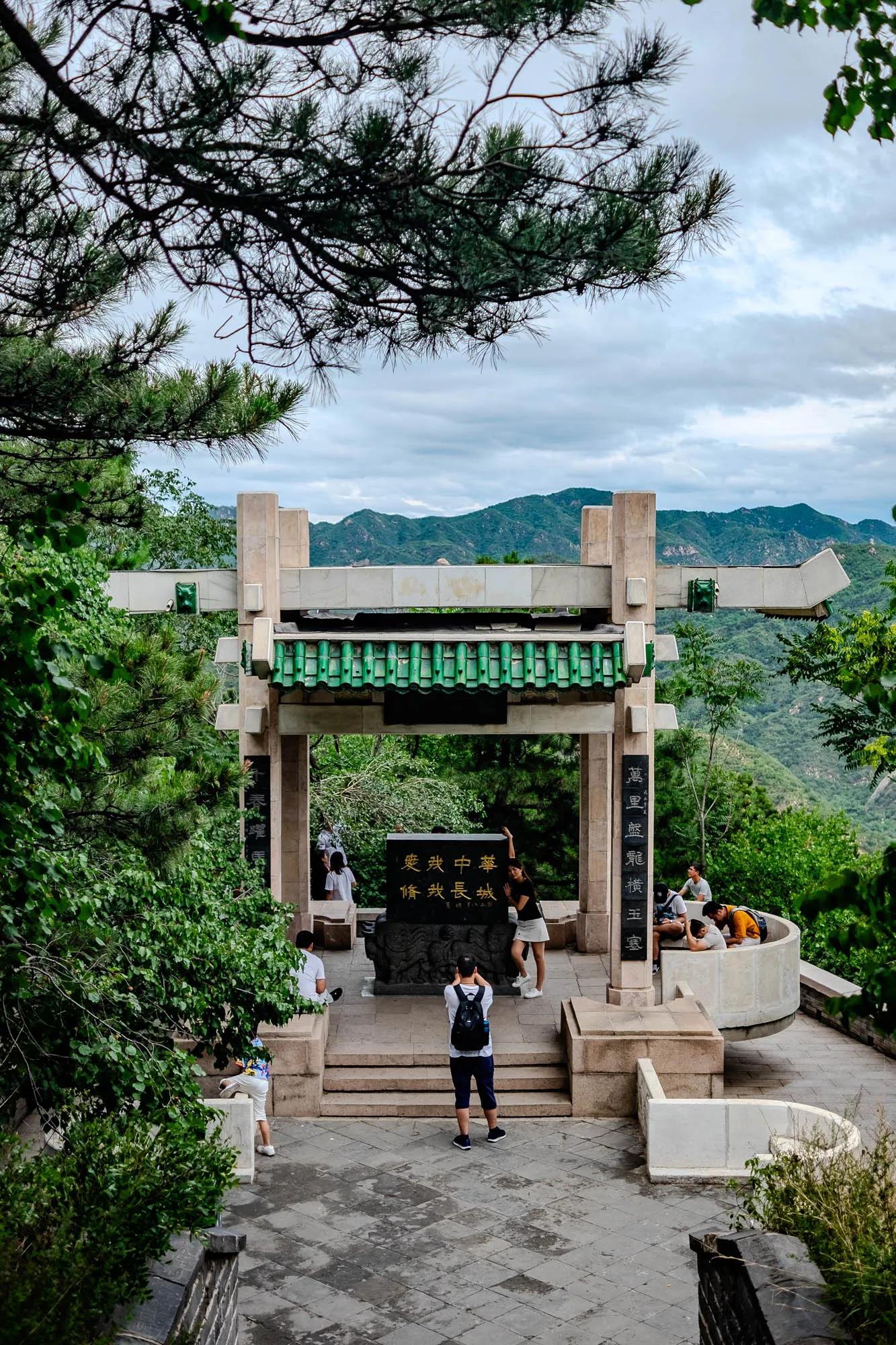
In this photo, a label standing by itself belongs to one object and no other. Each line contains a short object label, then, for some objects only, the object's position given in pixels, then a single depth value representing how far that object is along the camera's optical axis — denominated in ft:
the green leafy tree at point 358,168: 18.67
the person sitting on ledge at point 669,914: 48.08
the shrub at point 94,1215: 16.25
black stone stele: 45.62
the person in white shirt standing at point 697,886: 53.26
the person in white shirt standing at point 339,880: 56.29
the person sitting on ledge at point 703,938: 43.04
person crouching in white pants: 34.06
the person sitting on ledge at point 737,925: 44.34
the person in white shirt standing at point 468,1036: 34.45
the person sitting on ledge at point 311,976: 37.68
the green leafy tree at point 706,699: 67.62
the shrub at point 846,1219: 17.90
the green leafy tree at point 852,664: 50.14
